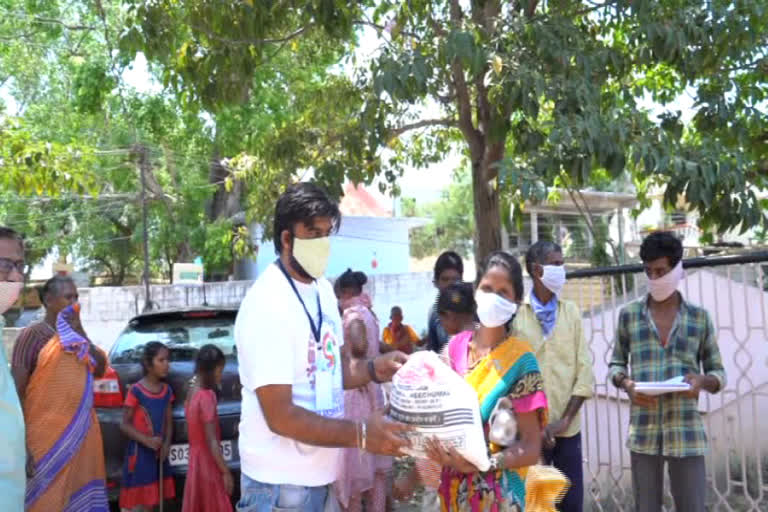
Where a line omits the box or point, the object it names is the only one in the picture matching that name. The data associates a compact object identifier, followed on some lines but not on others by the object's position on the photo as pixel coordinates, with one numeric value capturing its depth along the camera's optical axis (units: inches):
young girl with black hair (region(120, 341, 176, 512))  189.2
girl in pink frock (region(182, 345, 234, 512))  178.5
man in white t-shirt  88.4
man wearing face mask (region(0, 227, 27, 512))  104.5
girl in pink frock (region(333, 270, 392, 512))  197.0
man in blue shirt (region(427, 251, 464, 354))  185.0
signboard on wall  705.0
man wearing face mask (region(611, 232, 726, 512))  137.3
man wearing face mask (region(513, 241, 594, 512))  151.6
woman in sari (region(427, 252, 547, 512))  100.8
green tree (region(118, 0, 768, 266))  169.2
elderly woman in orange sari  156.6
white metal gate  163.0
